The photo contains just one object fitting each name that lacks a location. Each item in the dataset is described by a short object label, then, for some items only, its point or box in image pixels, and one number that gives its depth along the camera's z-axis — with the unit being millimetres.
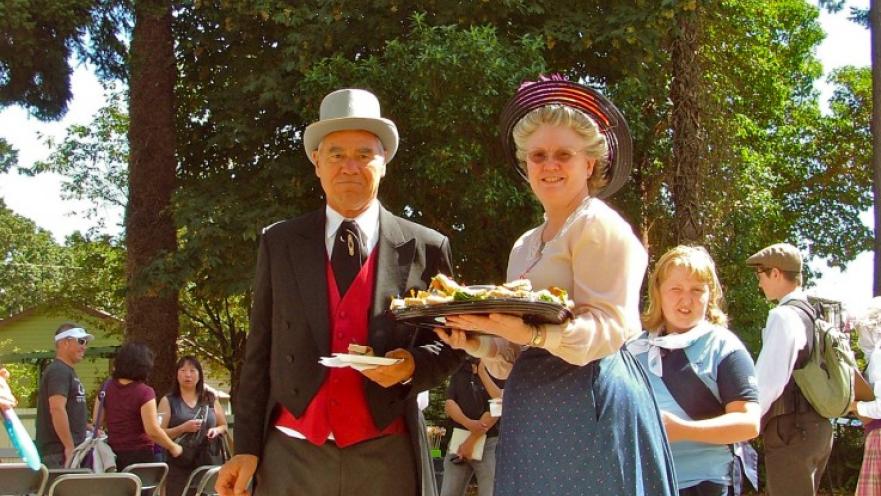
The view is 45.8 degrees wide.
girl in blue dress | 3572
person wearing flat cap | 6043
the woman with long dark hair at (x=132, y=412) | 8016
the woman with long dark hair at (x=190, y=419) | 8492
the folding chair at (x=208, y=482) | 7305
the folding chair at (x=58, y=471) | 6790
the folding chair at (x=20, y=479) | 6441
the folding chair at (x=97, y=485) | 6262
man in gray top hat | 3143
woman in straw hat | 2658
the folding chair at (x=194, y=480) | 7824
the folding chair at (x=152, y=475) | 7414
